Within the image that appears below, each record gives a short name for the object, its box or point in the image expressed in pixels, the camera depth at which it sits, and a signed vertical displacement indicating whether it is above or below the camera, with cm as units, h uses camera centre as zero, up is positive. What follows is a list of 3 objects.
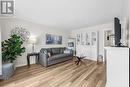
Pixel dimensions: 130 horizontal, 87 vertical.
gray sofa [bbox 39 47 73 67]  276 -67
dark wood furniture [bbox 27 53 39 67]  292 -62
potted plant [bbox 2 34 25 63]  209 -20
